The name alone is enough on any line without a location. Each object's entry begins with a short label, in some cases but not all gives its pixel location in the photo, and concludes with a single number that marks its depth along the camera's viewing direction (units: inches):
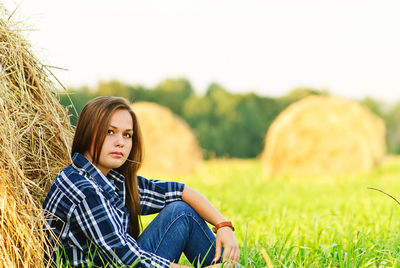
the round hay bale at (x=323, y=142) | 766.5
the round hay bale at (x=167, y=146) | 784.3
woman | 174.7
